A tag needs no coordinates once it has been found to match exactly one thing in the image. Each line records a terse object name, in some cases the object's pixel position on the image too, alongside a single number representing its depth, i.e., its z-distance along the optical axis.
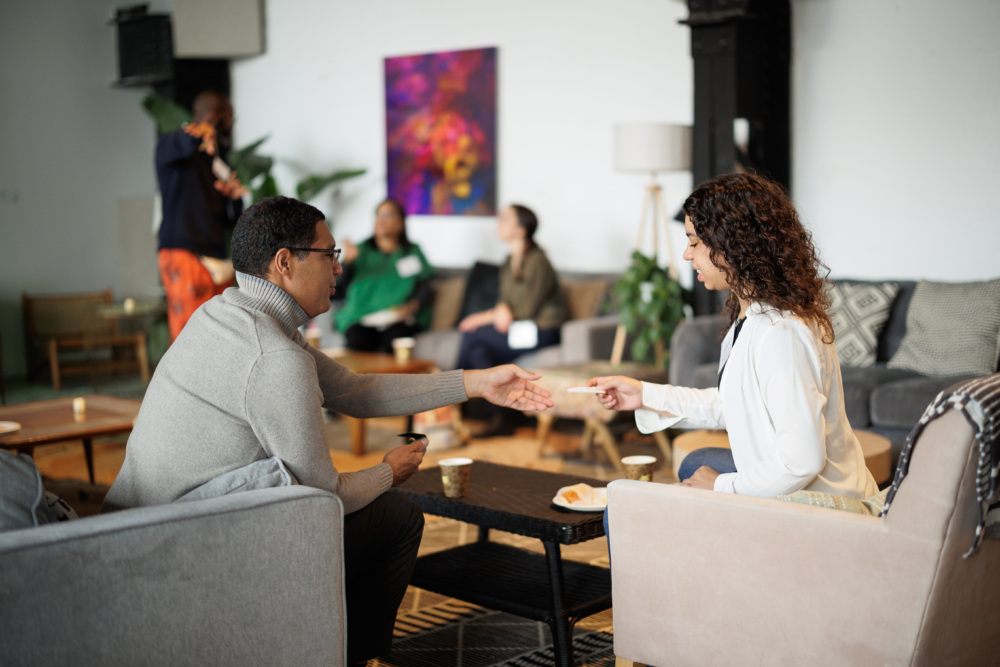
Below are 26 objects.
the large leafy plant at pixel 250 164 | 7.20
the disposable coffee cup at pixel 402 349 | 5.27
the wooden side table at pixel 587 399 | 4.55
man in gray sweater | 1.97
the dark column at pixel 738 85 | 4.93
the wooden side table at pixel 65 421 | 3.64
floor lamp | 5.14
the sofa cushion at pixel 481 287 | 6.29
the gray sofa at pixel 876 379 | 4.10
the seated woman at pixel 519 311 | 5.65
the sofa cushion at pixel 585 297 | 5.83
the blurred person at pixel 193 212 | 5.41
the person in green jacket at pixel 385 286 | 6.21
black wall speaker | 8.09
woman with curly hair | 1.94
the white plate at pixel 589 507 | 2.52
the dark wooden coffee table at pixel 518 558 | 2.43
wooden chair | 7.63
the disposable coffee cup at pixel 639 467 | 2.51
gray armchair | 1.57
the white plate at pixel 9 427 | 3.58
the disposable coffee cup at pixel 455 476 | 2.68
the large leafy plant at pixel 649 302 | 5.12
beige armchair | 1.71
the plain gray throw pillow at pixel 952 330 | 4.21
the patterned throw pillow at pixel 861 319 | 4.60
